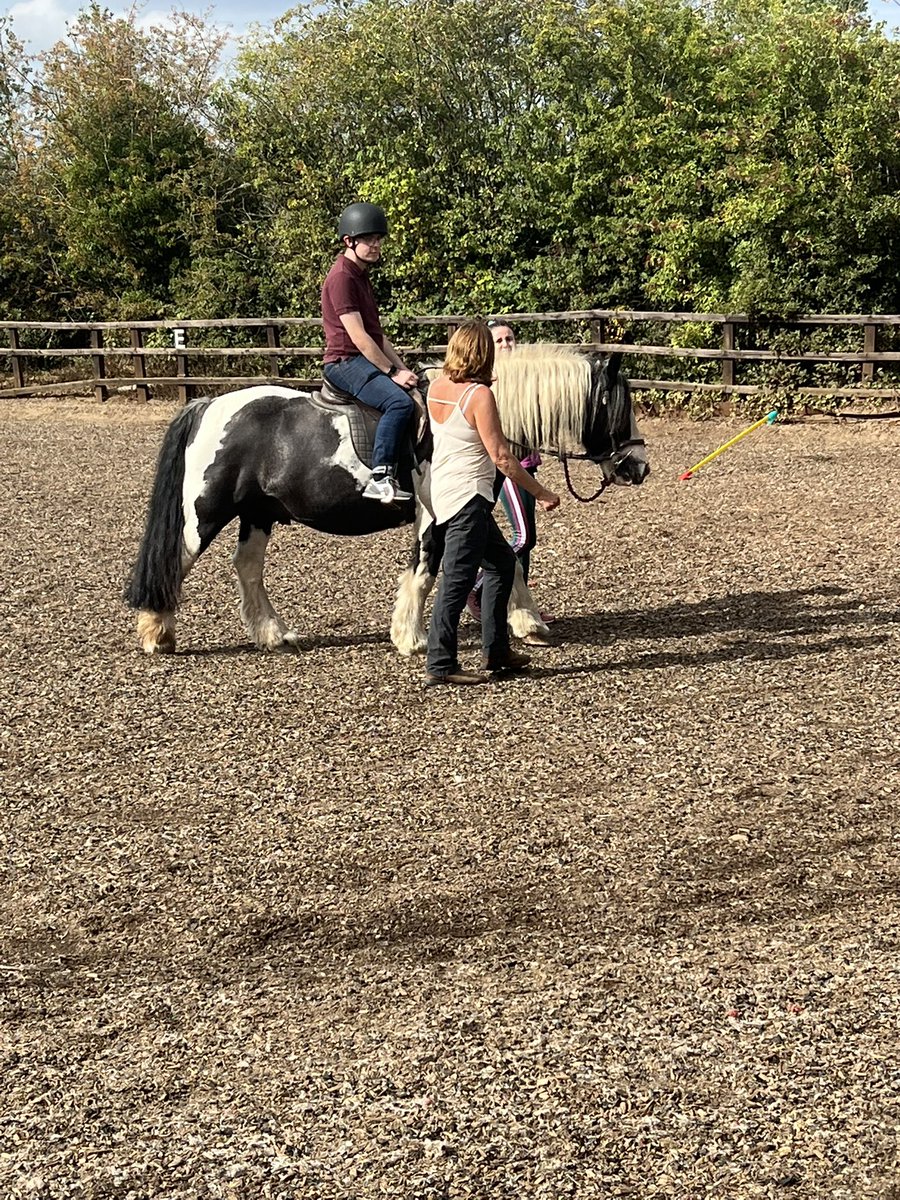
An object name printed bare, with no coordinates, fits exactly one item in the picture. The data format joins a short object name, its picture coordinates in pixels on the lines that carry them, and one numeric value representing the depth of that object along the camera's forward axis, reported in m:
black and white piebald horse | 6.99
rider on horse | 6.60
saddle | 6.89
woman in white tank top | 6.23
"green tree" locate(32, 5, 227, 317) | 22.77
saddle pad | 6.96
